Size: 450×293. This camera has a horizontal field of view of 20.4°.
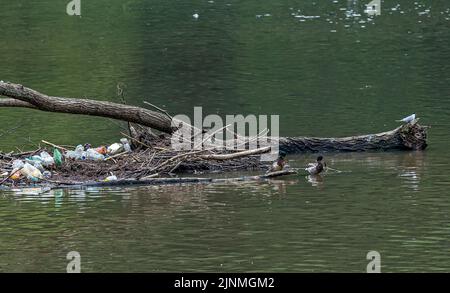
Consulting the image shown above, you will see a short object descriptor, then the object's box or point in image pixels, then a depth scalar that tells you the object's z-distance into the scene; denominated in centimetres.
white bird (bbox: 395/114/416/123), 2264
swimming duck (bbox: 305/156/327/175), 2044
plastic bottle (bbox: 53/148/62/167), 2092
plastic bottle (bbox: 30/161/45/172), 2070
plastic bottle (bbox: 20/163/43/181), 2020
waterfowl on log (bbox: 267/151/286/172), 2058
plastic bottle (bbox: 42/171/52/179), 2044
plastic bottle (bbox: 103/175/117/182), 2012
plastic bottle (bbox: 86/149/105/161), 2135
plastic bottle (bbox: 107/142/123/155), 2197
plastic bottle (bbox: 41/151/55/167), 2098
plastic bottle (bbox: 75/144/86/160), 2148
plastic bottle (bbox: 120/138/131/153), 2199
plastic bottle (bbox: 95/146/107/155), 2196
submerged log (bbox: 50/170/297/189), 1997
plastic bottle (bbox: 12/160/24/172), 2030
